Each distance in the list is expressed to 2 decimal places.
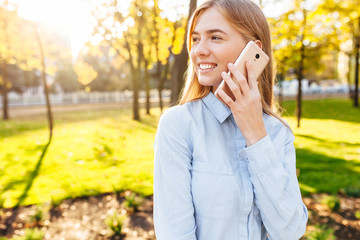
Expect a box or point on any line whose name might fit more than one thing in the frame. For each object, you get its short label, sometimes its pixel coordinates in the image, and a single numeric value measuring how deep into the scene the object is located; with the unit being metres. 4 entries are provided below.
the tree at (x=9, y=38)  16.17
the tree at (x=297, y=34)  11.35
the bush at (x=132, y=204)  4.57
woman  1.31
